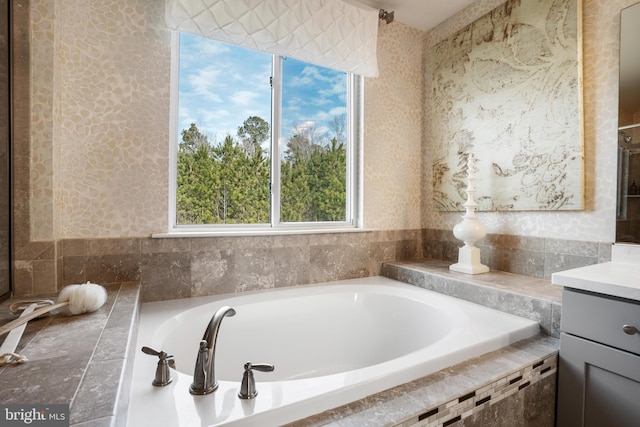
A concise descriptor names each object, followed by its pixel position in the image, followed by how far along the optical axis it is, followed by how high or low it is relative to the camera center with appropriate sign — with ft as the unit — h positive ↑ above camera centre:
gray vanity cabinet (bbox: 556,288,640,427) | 3.71 -1.83
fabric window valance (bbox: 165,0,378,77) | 5.65 +3.56
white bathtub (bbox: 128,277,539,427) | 2.81 -1.76
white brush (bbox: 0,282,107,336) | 3.95 -1.15
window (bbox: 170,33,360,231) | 6.42 +1.51
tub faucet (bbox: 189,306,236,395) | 2.98 -1.49
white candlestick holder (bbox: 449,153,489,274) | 6.82 -0.51
